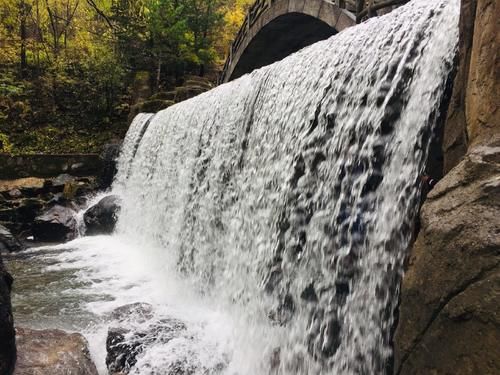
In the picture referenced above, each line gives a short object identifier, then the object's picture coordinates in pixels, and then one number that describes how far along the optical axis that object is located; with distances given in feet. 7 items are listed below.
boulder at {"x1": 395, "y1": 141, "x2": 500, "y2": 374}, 5.36
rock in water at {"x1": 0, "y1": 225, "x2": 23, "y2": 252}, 29.89
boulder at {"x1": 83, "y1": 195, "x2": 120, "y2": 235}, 35.76
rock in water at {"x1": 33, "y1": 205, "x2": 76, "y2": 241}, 34.01
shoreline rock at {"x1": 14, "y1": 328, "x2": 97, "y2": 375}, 10.71
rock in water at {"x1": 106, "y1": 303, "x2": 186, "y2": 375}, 12.92
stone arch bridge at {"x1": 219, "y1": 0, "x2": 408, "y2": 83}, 26.96
